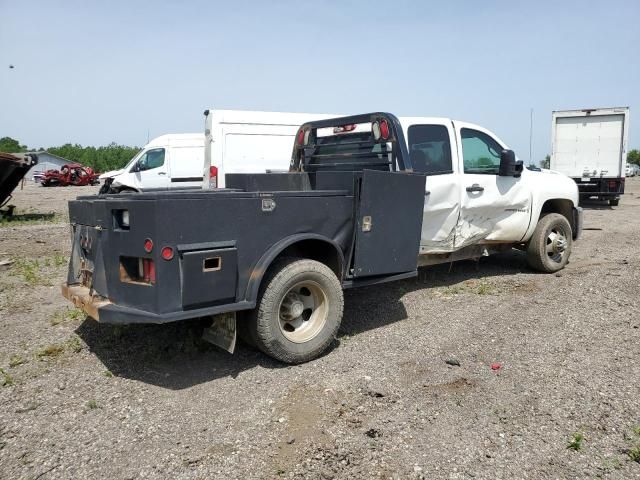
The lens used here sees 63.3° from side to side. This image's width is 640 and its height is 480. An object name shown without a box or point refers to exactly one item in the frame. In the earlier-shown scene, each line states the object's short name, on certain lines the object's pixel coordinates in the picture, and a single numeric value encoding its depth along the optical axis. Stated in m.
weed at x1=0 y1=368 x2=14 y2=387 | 3.88
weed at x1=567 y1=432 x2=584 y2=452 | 3.04
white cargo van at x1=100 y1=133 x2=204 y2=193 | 14.49
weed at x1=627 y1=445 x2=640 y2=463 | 2.91
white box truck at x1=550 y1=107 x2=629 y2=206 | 17.36
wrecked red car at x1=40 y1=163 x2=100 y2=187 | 36.19
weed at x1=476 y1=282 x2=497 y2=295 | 6.41
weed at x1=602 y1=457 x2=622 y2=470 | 2.86
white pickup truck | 3.53
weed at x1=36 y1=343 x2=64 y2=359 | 4.39
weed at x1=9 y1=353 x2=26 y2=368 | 4.21
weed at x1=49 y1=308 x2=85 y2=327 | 5.24
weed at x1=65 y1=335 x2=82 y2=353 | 4.51
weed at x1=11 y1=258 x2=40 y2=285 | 7.02
